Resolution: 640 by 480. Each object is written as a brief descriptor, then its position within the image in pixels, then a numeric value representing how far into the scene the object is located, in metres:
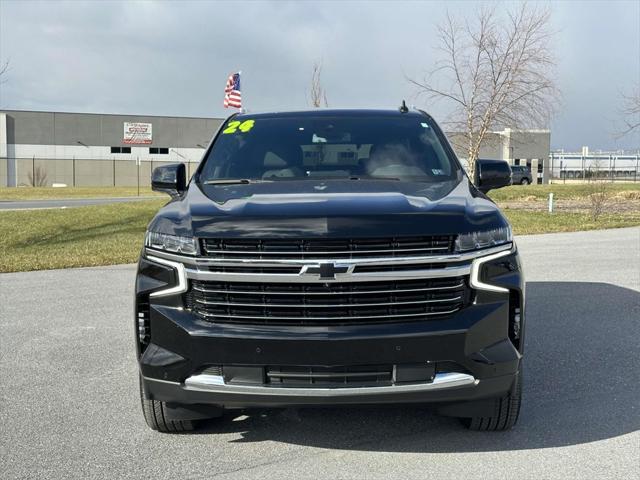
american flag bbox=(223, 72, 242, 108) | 25.56
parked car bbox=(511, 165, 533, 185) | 53.84
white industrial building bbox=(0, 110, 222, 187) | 57.25
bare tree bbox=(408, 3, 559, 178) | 23.12
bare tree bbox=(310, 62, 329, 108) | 28.61
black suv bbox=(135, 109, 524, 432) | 3.36
